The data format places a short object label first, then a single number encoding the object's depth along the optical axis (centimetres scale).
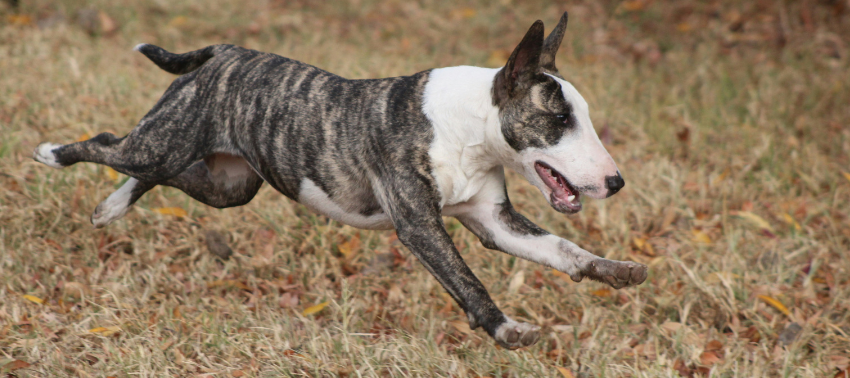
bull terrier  597
